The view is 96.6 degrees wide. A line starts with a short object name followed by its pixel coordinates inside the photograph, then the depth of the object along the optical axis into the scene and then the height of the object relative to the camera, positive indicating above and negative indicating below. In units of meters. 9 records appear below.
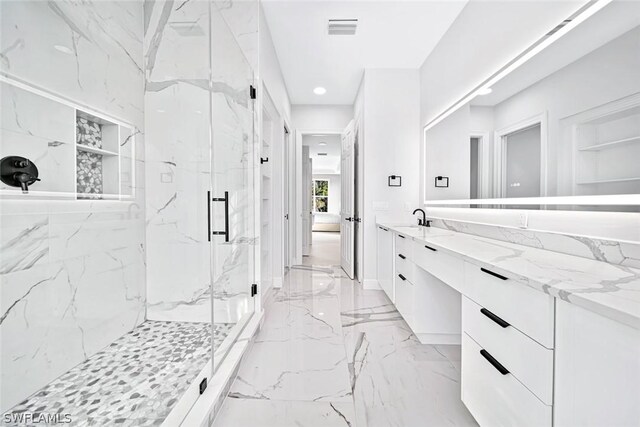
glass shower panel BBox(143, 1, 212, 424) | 1.90 +0.24
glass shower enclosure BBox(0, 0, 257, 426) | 1.45 -0.01
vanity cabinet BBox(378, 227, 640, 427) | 0.68 -0.45
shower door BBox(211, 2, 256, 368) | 1.85 +0.16
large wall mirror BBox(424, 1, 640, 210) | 1.10 +0.43
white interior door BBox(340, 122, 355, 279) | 3.99 +0.07
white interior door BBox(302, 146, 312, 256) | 5.96 +0.09
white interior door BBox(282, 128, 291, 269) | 4.12 +0.22
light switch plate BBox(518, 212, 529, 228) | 1.66 -0.07
